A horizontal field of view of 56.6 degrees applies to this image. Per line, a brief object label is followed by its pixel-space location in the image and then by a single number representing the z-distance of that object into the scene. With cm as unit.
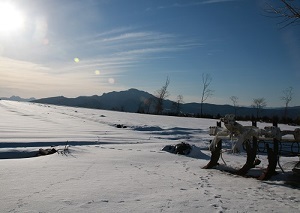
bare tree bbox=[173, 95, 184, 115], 5659
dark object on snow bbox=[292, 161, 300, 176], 506
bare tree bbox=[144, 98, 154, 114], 6189
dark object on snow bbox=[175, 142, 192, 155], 881
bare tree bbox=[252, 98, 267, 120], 4864
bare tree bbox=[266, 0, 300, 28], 481
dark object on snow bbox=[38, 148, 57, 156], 768
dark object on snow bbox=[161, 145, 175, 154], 913
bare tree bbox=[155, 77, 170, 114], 5322
